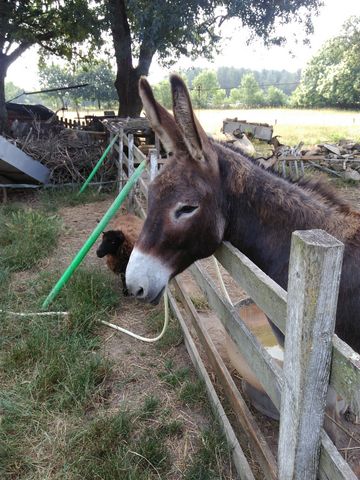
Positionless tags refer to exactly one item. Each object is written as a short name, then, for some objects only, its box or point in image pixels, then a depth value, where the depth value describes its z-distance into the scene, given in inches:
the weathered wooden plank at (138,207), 210.4
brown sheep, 181.0
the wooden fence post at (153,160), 178.0
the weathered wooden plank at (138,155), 229.7
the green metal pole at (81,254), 161.2
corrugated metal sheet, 305.3
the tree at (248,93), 3700.8
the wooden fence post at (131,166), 257.4
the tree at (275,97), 3612.2
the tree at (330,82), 1395.2
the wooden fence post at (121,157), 317.1
